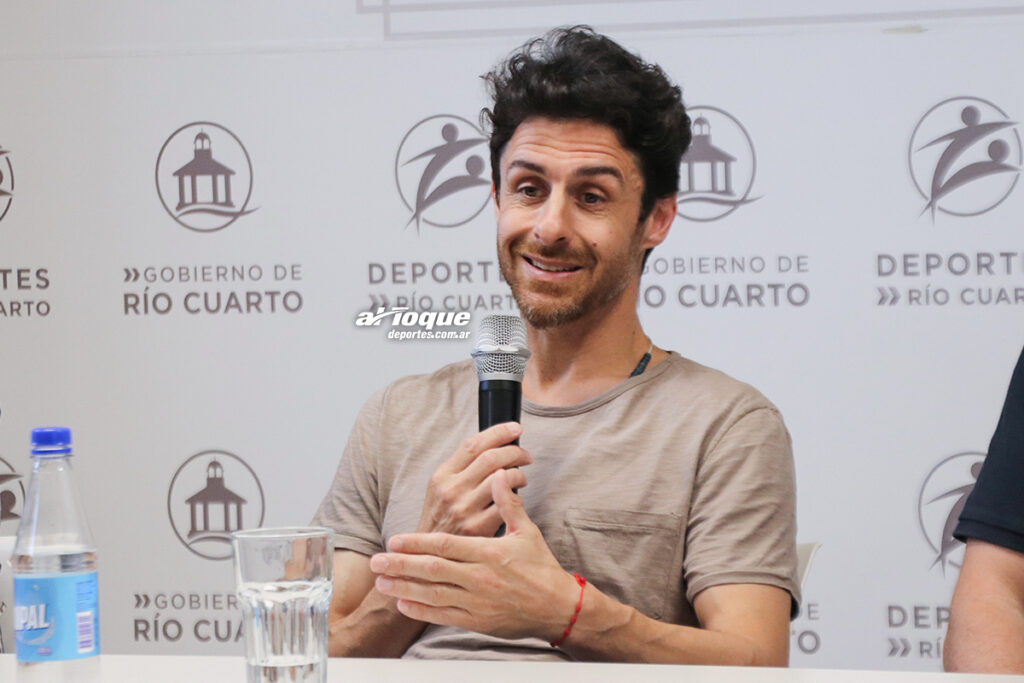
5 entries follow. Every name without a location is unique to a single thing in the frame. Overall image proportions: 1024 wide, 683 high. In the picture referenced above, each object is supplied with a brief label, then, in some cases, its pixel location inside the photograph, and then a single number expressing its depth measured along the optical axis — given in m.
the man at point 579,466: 5.18
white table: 4.96
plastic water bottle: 4.91
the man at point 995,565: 5.11
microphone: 5.22
